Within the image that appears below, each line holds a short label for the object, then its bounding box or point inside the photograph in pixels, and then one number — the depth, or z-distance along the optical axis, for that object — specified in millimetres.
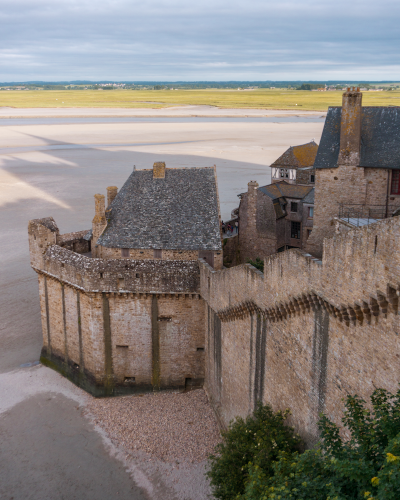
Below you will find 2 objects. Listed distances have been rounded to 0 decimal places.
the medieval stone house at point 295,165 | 45562
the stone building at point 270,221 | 35844
